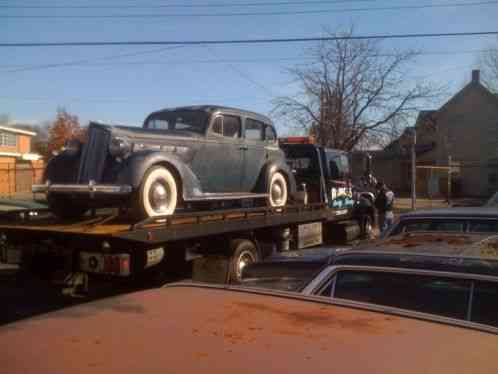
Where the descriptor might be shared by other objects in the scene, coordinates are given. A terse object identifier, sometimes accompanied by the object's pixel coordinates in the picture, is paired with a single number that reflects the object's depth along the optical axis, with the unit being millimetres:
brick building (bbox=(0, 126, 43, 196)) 32338
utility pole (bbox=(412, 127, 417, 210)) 14326
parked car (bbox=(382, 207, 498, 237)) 5090
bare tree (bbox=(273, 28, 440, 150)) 23067
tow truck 5594
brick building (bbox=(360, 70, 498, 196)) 33531
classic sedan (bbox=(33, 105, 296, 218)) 6422
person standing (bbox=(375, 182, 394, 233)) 12070
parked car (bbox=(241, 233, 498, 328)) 2682
